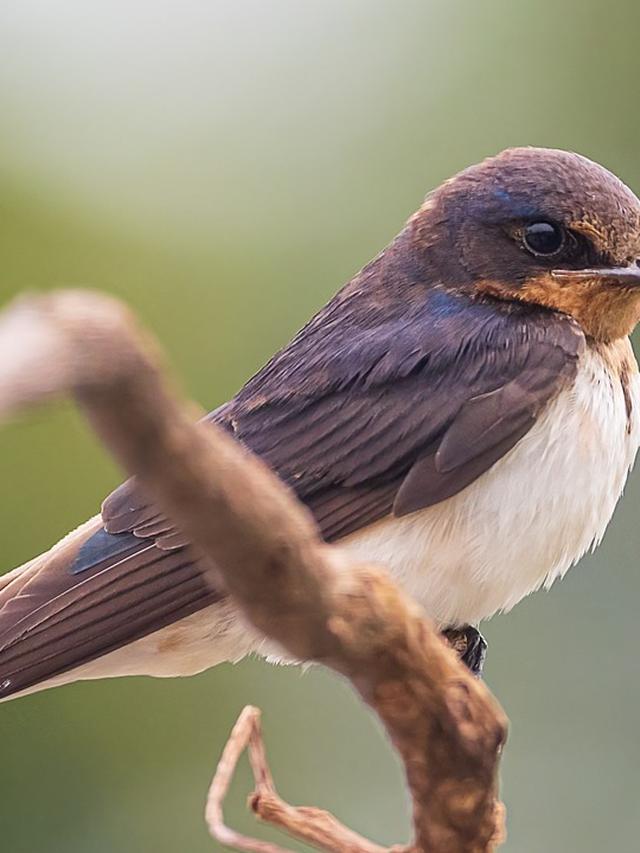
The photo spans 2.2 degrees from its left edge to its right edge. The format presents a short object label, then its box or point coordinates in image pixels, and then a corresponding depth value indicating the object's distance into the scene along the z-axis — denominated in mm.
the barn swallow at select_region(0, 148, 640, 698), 1528
